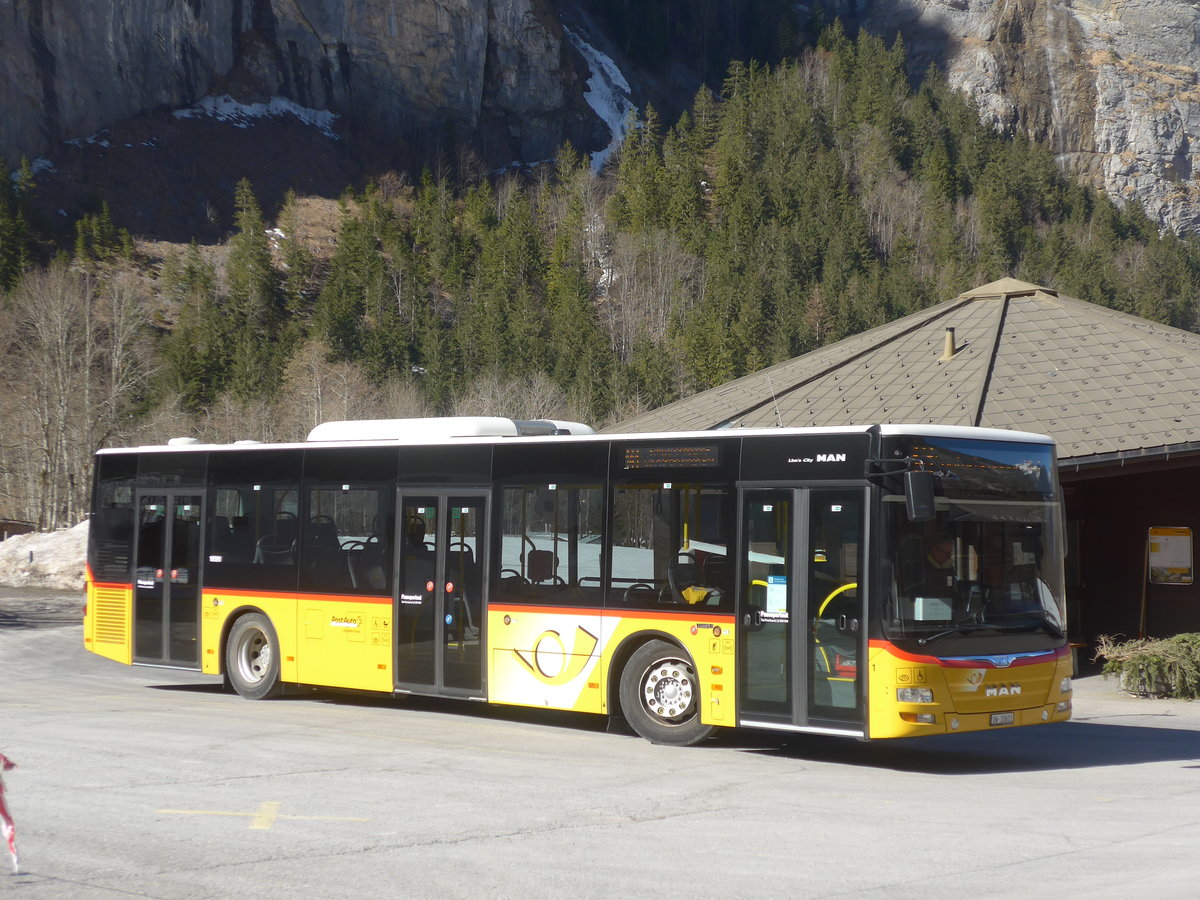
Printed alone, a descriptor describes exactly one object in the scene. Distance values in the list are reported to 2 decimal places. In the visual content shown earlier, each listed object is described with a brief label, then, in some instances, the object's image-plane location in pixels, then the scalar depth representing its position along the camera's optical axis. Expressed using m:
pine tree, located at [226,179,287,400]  82.44
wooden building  17.91
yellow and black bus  10.71
